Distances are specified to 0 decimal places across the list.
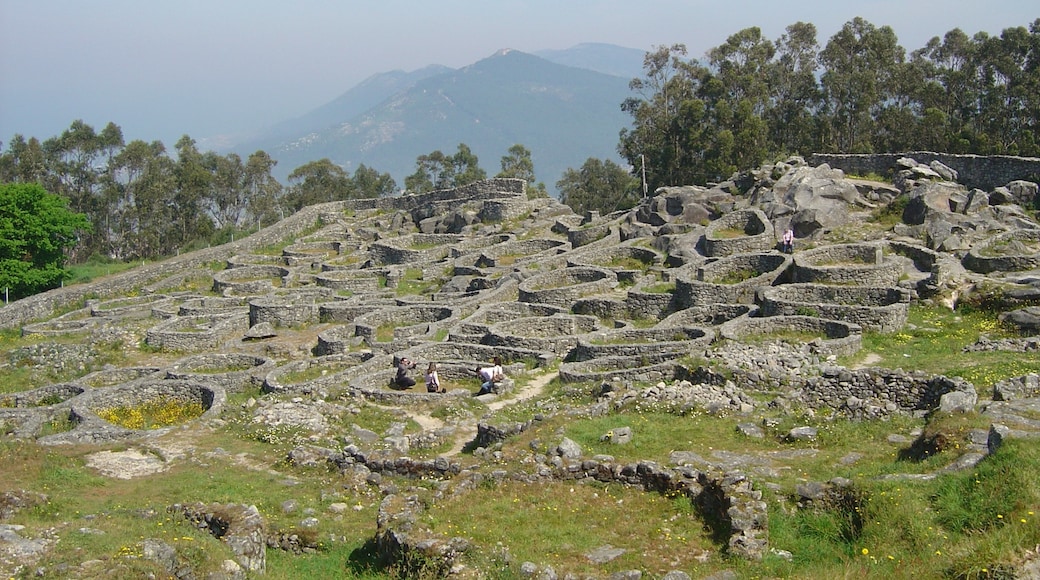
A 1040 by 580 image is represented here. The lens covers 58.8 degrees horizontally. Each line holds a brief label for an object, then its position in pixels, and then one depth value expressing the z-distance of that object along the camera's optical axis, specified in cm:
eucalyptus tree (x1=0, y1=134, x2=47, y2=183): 8806
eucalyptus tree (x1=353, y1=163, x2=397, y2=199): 10588
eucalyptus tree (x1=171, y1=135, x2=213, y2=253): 9350
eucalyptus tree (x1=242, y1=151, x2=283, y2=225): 10188
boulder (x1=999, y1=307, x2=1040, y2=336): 2534
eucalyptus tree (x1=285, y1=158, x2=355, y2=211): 10119
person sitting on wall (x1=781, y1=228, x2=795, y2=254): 3762
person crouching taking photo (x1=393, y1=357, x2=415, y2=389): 2744
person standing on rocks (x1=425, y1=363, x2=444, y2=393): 2670
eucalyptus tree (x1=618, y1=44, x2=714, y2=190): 6950
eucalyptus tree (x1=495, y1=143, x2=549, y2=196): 10249
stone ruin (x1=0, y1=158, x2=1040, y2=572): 2038
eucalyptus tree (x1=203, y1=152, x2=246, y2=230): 9962
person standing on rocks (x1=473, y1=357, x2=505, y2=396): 2634
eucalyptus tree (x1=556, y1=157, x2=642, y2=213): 10050
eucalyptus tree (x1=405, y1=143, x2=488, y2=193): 10281
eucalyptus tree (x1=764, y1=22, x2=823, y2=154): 7150
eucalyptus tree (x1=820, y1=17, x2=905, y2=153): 6919
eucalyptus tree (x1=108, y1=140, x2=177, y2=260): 9175
